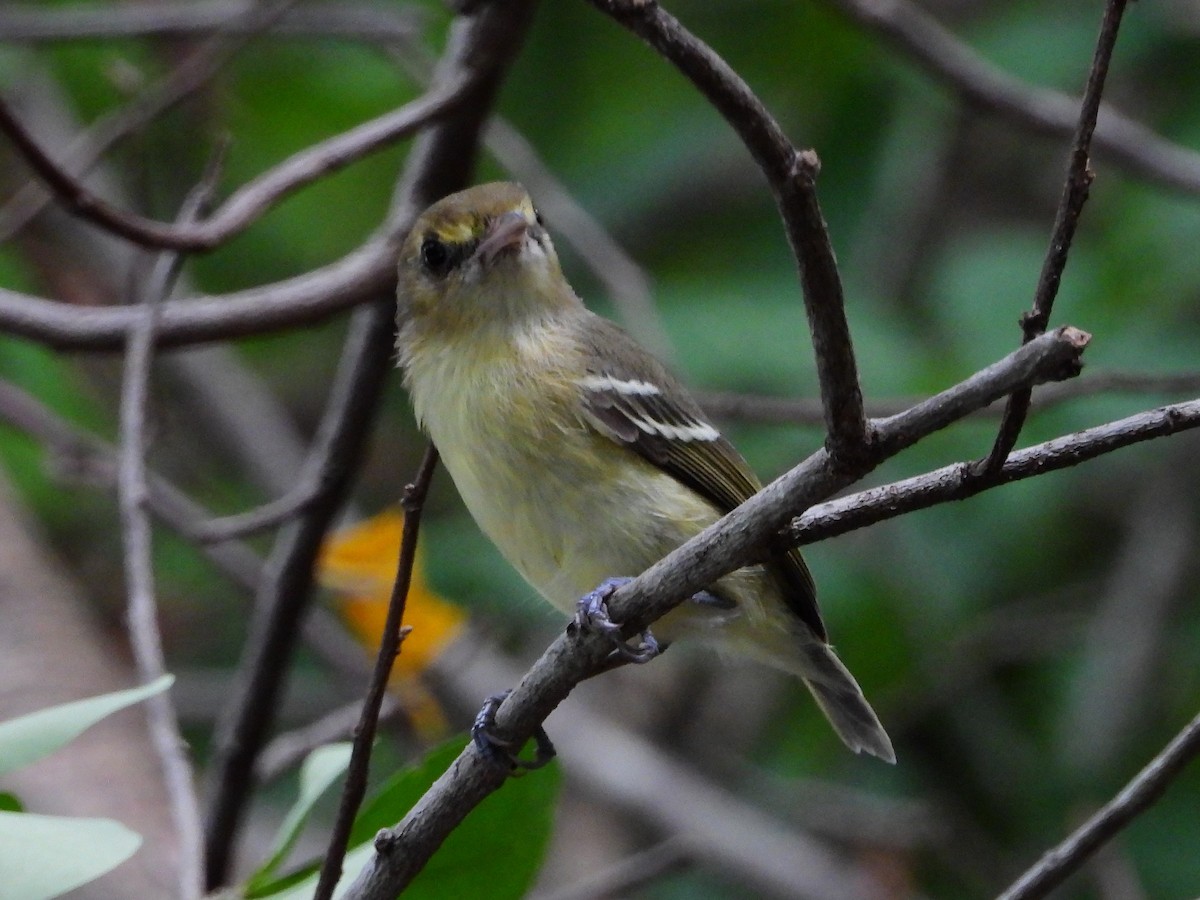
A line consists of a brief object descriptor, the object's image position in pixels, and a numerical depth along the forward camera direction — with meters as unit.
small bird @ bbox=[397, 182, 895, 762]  5.92
